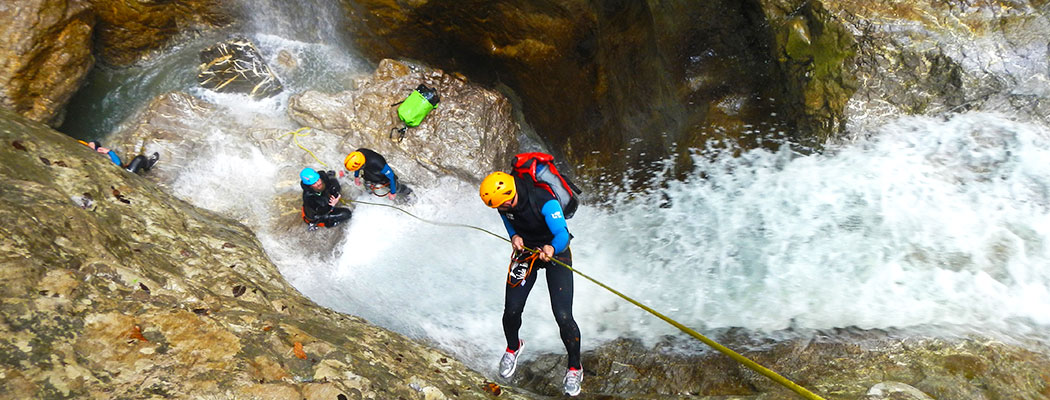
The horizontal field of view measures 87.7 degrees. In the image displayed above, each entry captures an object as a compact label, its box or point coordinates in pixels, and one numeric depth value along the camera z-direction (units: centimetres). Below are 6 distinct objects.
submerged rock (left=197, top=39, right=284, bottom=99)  848
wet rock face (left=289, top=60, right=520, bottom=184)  820
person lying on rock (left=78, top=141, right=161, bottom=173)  712
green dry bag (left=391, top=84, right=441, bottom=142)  810
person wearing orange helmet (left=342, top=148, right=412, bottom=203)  693
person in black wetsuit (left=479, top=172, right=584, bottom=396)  394
